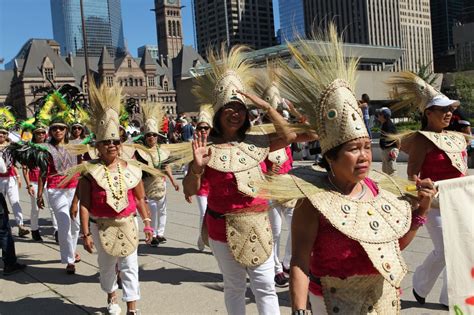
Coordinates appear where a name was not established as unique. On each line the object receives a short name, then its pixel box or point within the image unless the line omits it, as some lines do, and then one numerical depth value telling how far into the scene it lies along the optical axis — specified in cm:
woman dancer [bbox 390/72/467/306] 426
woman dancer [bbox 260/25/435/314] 237
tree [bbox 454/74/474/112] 3488
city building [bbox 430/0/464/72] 11764
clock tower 13590
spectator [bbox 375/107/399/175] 856
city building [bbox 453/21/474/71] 6713
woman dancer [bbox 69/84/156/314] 473
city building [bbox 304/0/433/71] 9825
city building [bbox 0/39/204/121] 10412
